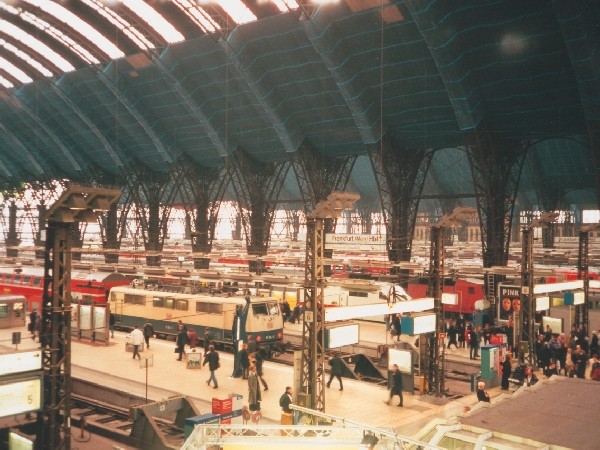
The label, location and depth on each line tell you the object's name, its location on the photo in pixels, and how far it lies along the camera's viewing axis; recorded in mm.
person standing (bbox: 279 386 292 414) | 15320
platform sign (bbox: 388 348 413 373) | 18391
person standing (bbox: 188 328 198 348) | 24484
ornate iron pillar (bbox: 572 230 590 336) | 26000
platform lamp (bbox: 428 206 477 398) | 18594
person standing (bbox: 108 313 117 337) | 28012
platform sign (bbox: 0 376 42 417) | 11321
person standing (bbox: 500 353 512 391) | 19194
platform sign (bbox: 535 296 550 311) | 22672
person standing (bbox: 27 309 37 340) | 26719
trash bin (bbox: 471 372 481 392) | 19094
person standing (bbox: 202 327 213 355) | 23716
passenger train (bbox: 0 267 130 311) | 31844
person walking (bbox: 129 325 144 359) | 23078
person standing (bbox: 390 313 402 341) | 26025
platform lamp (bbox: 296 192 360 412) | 15375
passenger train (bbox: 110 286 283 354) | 24734
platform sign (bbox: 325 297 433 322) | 15600
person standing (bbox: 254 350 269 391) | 18469
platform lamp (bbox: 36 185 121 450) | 12094
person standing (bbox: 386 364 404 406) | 17078
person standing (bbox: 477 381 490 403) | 15844
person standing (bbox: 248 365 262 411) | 16031
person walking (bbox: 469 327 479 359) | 23719
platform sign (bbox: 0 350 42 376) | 11492
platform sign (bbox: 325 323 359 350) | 15641
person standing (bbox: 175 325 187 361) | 22734
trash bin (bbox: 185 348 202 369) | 21375
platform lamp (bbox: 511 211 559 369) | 21594
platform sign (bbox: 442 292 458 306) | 24688
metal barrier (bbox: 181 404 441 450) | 7684
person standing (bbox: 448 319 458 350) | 26031
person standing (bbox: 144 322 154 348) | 25109
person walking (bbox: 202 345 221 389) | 18656
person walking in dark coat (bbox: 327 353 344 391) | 18703
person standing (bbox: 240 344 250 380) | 20094
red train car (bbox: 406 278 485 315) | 31516
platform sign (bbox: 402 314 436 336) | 17422
